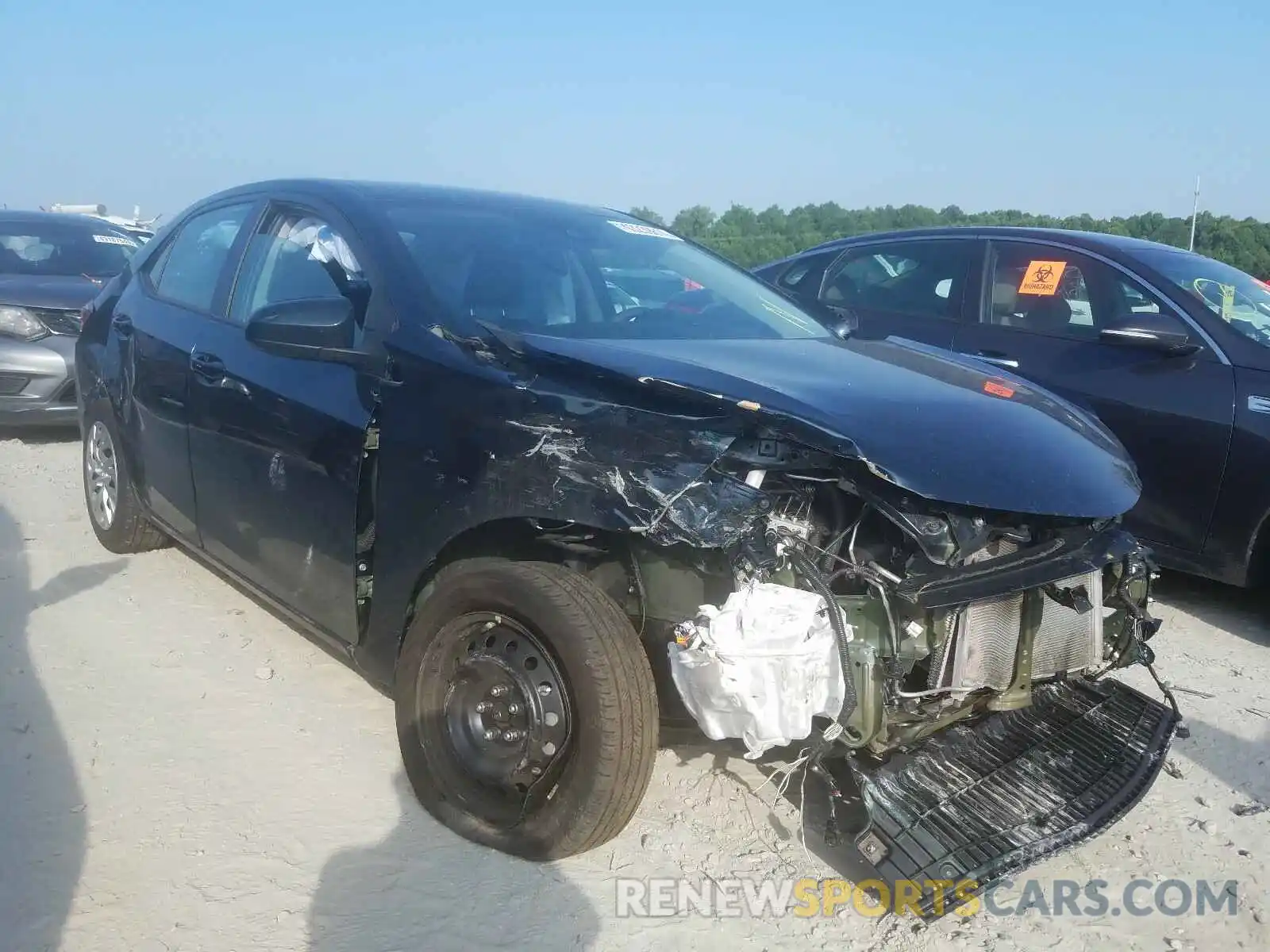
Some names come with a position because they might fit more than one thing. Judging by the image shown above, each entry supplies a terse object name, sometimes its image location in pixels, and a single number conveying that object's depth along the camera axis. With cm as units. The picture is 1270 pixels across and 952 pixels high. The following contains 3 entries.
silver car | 719
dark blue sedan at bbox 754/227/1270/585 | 418
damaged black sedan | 230
